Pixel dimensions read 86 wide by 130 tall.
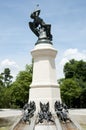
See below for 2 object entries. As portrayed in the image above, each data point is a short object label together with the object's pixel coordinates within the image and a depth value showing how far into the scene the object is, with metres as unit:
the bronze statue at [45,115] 13.67
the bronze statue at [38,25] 16.28
